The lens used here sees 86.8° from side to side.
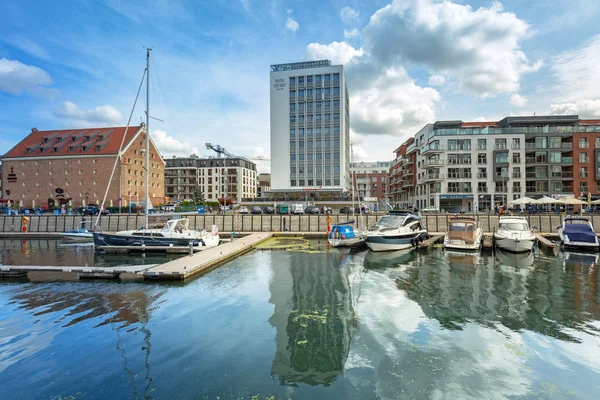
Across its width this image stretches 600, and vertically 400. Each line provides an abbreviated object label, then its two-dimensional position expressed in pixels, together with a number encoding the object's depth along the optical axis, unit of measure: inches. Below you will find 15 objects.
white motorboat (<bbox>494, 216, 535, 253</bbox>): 1021.2
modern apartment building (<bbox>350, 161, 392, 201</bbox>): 5511.8
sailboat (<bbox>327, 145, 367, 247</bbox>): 1180.5
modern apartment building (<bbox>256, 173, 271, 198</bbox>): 5965.1
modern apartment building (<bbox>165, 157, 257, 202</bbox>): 4800.7
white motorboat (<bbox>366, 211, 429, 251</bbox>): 1079.6
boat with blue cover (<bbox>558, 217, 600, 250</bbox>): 1080.4
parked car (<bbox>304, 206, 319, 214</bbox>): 2138.3
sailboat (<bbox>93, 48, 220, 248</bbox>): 1146.8
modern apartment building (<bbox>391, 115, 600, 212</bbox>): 2504.9
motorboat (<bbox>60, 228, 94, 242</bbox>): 1578.5
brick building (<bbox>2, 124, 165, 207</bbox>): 2778.1
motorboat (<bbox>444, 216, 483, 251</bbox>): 1057.9
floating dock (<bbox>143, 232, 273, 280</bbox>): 723.4
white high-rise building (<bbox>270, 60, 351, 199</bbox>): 3120.1
